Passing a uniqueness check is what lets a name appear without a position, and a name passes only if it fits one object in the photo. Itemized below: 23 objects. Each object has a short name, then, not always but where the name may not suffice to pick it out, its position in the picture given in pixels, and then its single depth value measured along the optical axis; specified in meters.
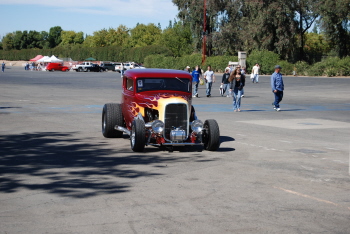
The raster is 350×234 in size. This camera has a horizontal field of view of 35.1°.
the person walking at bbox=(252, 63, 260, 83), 48.25
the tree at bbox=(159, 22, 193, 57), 115.62
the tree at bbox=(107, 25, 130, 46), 157.62
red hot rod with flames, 12.09
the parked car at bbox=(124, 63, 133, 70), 88.74
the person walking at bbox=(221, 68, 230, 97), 30.77
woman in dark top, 22.27
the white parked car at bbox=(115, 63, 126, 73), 87.28
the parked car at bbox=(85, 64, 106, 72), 92.40
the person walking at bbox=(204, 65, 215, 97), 31.28
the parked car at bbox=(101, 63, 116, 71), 97.75
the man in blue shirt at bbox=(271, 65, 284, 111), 22.27
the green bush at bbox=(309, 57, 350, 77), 61.69
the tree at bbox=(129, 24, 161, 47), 144.38
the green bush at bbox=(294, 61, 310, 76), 66.75
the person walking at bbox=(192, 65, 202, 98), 31.53
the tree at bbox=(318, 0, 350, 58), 66.50
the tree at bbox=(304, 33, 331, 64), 78.25
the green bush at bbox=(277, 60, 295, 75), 67.90
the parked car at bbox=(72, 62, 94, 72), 92.81
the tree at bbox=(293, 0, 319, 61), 74.06
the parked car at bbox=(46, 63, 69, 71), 95.93
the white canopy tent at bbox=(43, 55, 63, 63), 110.20
